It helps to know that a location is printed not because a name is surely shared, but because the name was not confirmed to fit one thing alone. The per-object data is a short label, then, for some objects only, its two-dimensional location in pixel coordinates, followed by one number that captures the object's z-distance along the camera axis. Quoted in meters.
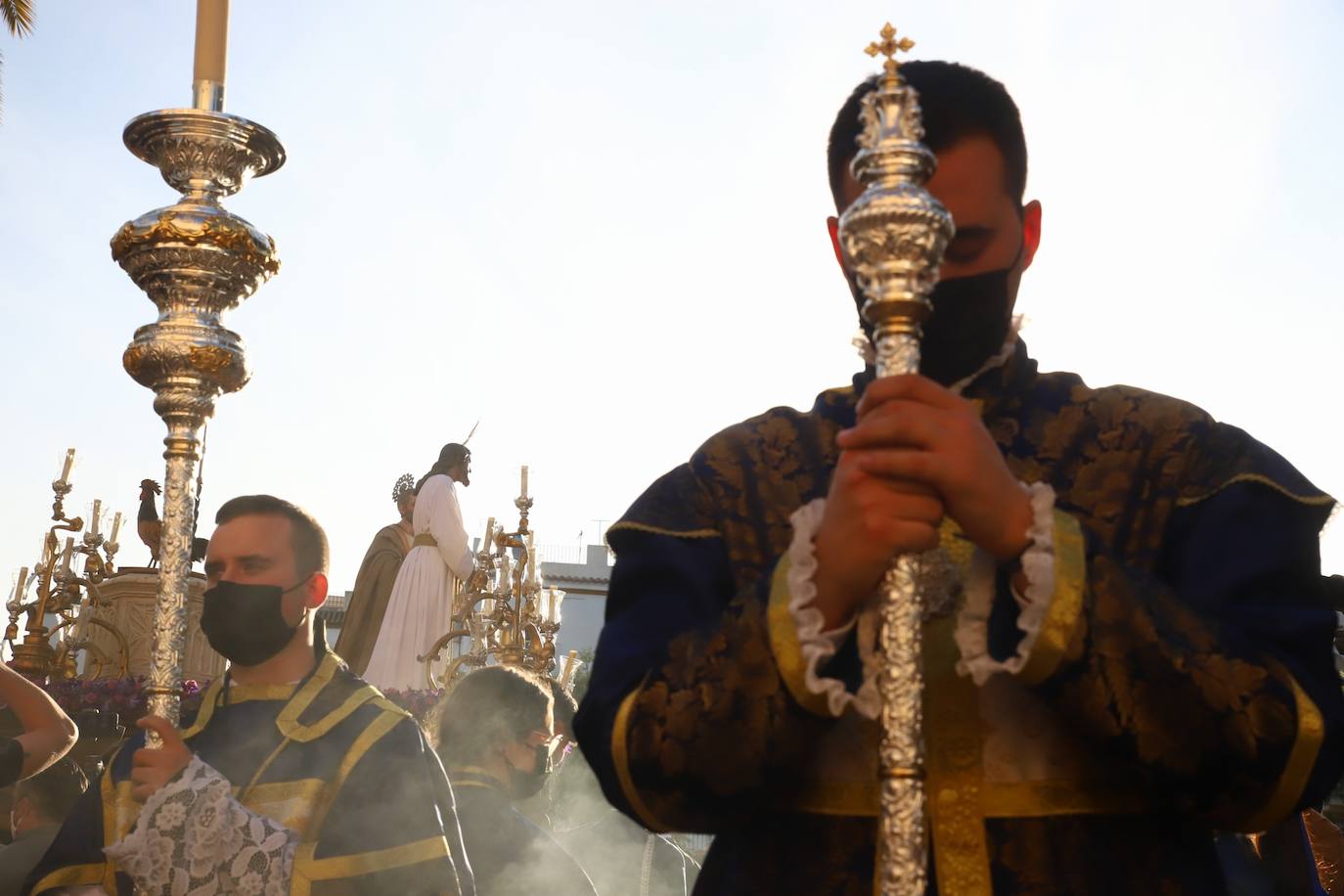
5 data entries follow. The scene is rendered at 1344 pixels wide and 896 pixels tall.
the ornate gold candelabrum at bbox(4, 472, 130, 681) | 10.41
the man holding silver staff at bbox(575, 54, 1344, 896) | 1.79
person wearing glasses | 6.45
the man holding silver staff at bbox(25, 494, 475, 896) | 4.40
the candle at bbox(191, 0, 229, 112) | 3.61
